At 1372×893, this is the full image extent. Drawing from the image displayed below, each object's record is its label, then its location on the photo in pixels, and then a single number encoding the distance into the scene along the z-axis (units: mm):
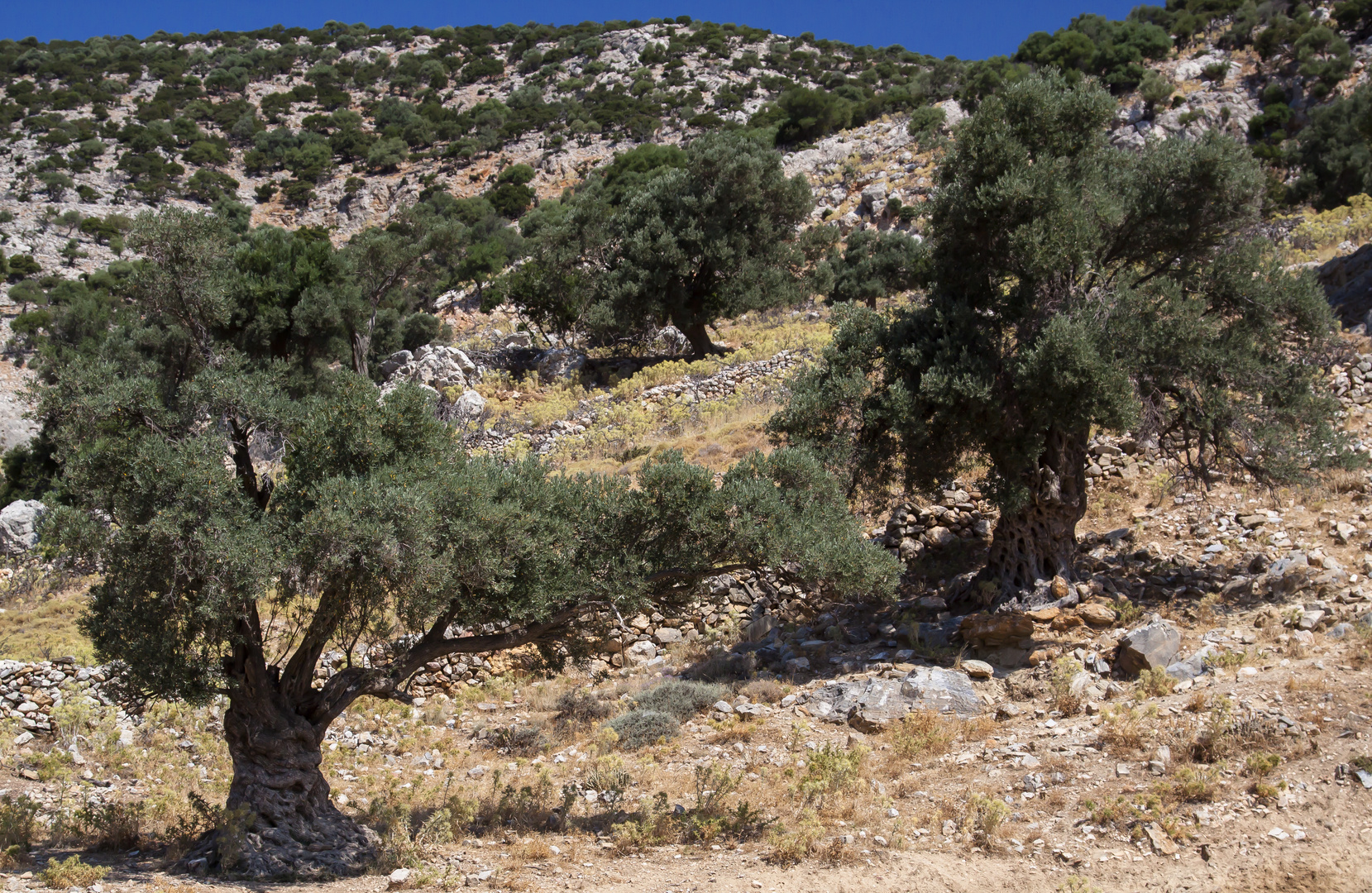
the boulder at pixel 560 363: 29031
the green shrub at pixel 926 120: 48981
